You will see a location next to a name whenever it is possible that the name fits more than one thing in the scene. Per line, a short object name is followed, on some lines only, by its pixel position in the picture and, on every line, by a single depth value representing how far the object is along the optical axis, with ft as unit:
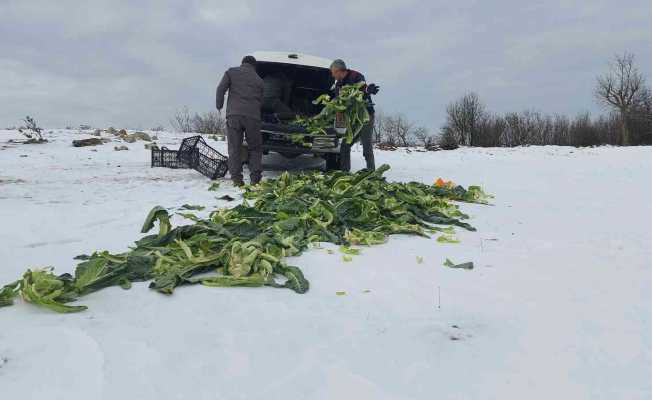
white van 25.22
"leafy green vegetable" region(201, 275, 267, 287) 8.81
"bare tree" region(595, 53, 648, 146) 131.23
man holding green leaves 24.13
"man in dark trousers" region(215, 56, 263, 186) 23.21
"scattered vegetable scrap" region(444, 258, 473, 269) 10.37
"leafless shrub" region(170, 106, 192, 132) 113.91
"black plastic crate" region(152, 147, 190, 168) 29.98
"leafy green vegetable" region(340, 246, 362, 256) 11.23
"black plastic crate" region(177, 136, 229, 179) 25.26
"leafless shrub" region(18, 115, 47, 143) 46.30
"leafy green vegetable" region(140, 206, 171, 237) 10.98
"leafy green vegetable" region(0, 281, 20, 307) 7.59
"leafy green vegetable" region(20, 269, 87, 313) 7.46
